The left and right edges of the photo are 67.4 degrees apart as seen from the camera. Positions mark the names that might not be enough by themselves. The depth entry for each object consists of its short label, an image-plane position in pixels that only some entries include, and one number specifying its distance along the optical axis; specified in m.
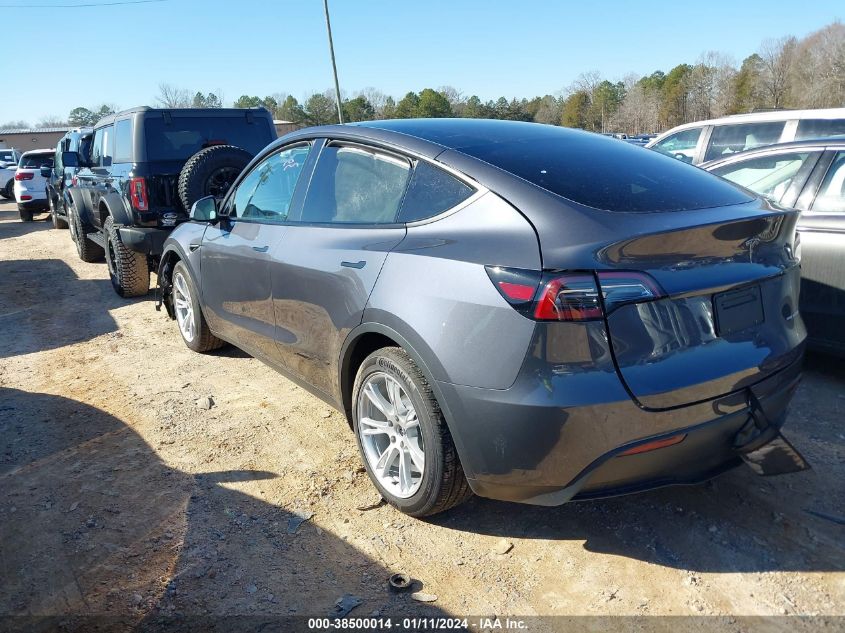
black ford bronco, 6.33
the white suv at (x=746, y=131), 7.16
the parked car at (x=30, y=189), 16.81
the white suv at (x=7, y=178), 24.08
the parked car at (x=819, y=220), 4.02
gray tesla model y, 2.19
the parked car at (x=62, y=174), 9.97
